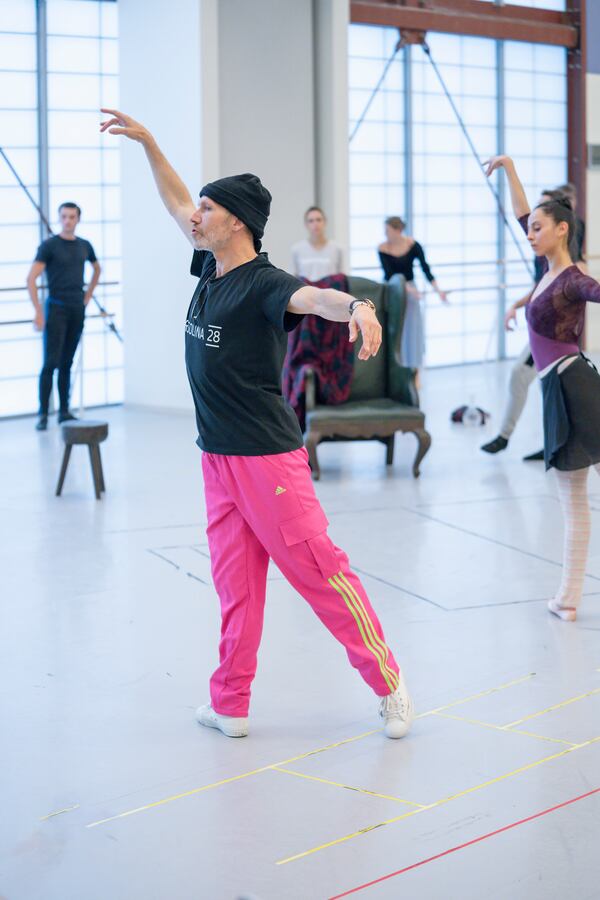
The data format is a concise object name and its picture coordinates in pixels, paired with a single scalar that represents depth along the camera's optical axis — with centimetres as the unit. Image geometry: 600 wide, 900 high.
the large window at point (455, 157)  1254
